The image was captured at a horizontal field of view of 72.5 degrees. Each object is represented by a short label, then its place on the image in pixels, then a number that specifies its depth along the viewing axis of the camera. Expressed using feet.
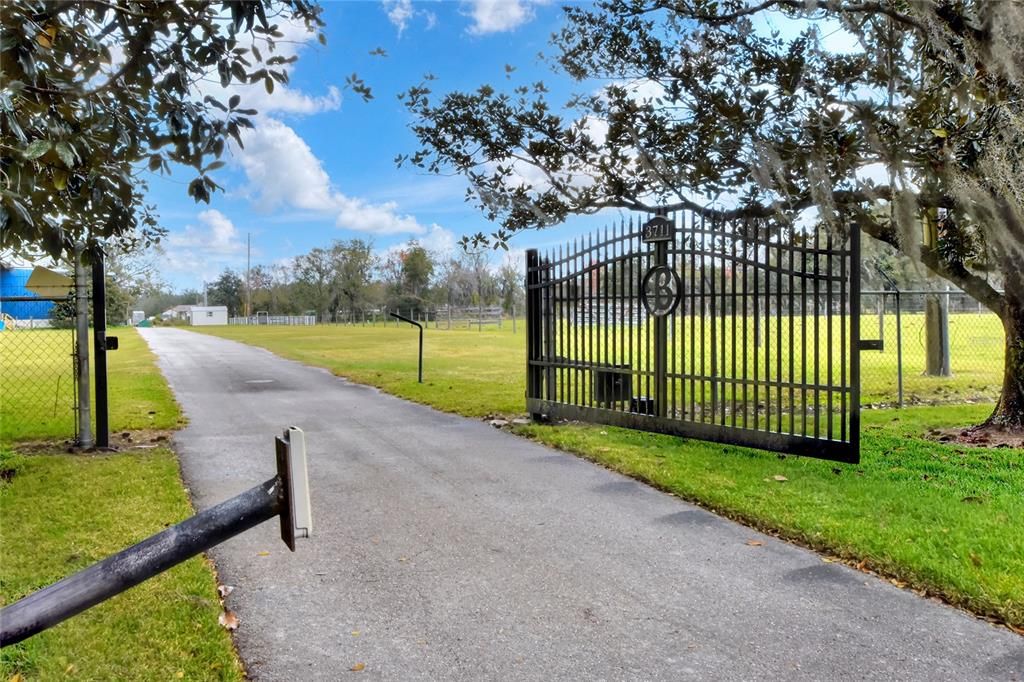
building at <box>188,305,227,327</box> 228.02
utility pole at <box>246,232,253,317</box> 208.23
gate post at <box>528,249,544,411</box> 26.35
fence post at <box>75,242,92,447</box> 21.26
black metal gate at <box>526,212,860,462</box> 18.19
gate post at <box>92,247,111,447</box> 21.39
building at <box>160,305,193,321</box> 234.99
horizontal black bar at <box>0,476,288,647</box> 4.02
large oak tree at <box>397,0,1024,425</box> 19.81
